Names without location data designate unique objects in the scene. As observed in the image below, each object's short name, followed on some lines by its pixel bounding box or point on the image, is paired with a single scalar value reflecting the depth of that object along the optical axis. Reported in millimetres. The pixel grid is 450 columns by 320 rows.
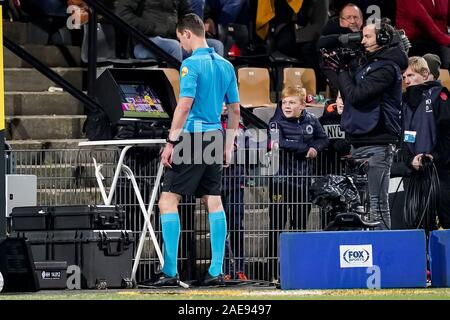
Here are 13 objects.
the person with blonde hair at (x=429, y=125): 15711
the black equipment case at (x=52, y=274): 14117
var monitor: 15484
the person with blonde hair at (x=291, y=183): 15844
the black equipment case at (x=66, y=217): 14547
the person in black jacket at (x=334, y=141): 15953
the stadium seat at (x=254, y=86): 18828
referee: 14117
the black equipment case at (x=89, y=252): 14531
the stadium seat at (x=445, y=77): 19688
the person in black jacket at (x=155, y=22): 18500
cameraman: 14383
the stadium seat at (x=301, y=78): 19344
